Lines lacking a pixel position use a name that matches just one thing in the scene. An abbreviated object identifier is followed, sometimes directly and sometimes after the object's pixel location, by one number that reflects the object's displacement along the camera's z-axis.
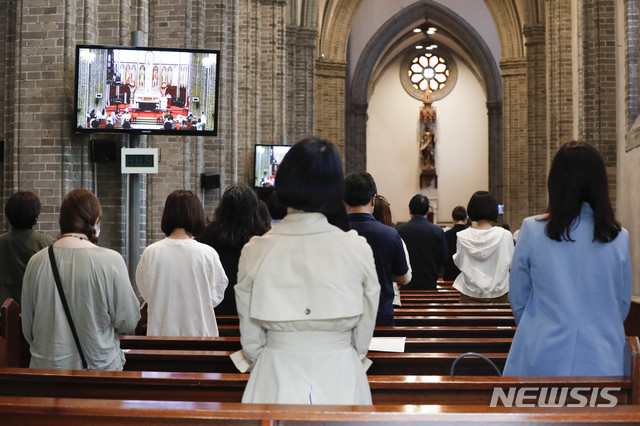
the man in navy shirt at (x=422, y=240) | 7.33
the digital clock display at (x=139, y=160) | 8.23
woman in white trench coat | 2.56
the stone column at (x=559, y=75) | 16.59
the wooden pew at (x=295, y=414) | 2.08
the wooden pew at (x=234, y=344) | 4.43
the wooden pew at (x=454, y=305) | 6.61
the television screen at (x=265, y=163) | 16.17
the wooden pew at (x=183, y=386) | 3.18
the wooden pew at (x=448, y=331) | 5.19
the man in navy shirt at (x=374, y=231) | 4.52
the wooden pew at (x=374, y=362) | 4.00
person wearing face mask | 3.75
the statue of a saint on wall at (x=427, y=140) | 37.44
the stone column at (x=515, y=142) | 25.22
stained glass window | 38.66
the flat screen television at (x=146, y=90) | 8.37
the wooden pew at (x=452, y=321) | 5.87
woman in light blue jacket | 3.17
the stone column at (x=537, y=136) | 21.05
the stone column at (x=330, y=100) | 26.77
